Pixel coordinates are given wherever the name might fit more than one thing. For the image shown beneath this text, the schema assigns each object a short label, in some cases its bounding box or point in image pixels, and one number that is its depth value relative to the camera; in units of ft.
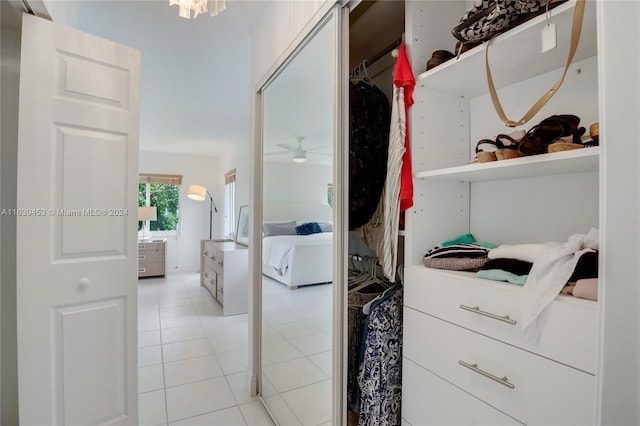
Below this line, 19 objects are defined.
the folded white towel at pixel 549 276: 2.26
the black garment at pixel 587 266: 2.22
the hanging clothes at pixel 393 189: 3.56
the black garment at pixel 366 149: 4.33
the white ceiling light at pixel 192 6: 4.00
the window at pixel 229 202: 19.25
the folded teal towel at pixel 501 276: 2.61
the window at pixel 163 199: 20.07
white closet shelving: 2.28
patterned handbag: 2.59
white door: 4.27
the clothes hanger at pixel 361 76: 4.68
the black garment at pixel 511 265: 2.68
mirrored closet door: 4.47
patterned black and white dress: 3.76
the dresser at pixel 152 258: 17.92
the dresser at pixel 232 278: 12.01
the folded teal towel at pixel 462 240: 3.68
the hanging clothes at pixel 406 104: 3.49
